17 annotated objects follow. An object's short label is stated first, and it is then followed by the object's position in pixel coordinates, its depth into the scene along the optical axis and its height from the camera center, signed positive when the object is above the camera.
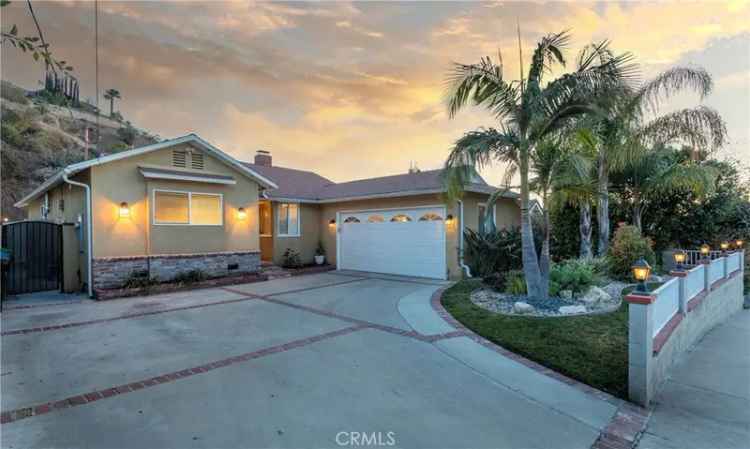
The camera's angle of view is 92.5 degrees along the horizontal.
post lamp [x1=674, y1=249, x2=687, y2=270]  8.41 -0.84
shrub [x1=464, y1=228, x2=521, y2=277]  11.38 -0.95
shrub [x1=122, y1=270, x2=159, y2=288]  10.21 -1.67
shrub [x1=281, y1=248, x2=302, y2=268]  14.70 -1.55
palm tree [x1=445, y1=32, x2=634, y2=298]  6.87 +2.41
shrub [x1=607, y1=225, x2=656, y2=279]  10.59 -0.92
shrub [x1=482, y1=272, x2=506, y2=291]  9.27 -1.59
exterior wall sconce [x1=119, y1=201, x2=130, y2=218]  10.29 +0.37
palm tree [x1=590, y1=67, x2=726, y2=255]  10.17 +2.88
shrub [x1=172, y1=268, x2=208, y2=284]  11.06 -1.70
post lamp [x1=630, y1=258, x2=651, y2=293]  5.18 -0.72
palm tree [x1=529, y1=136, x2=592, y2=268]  7.65 +1.09
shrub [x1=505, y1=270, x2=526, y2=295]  8.50 -1.52
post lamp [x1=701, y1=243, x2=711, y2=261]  10.76 -0.92
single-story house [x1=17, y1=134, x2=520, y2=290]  10.23 +0.19
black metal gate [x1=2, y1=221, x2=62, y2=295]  9.88 -0.93
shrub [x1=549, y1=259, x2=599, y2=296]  8.27 -1.37
